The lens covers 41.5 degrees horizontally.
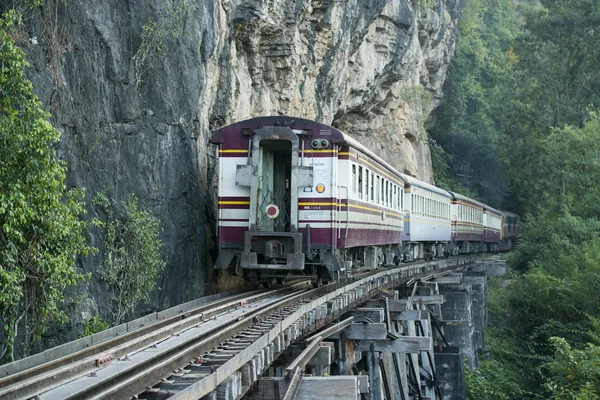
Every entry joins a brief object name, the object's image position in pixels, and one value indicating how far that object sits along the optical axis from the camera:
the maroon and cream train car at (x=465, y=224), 33.56
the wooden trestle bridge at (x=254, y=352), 6.39
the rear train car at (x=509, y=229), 49.47
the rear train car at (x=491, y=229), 41.31
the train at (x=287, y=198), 14.19
